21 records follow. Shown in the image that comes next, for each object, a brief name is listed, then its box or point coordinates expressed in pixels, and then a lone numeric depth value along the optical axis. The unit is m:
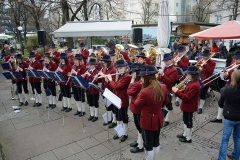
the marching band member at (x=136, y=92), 4.47
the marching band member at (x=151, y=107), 3.61
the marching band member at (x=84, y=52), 10.61
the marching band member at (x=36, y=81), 8.14
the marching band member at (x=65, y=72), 7.54
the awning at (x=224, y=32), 7.17
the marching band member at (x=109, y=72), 5.99
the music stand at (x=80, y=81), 6.14
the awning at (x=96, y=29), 13.57
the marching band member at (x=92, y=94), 6.61
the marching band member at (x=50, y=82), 8.11
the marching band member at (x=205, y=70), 7.11
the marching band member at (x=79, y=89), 7.11
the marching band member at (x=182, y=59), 7.74
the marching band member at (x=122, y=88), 5.14
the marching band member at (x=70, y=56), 8.28
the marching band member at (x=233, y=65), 5.82
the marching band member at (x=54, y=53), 9.46
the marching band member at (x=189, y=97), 4.87
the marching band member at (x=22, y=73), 8.35
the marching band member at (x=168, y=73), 5.80
